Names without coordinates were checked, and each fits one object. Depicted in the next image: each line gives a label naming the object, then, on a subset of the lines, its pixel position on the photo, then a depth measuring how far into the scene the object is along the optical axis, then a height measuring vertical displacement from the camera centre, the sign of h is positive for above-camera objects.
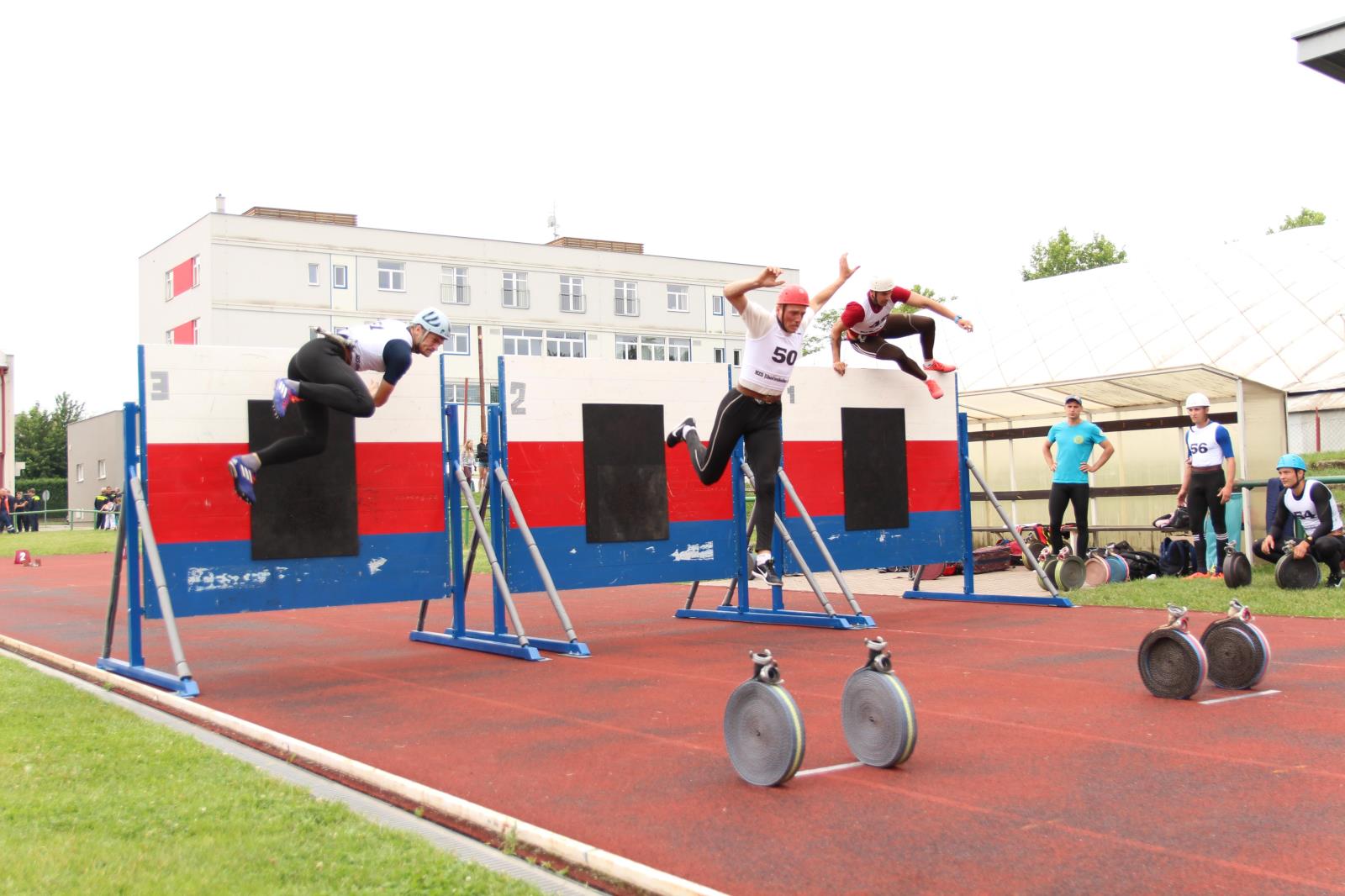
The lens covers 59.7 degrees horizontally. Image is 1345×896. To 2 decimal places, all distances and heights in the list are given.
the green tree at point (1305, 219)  75.88 +17.20
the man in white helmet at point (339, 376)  8.64 +1.02
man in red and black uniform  11.61 +1.77
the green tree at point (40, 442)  88.94 +6.00
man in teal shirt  13.48 +0.31
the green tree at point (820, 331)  81.69 +12.09
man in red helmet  9.62 +0.84
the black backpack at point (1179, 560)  14.44 -0.90
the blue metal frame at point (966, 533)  13.51 -0.47
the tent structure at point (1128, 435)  15.59 +0.83
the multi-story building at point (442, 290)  56.59 +11.55
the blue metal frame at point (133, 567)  8.73 -0.38
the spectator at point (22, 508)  50.16 +0.55
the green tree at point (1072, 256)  77.56 +15.57
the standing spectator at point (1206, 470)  13.05 +0.18
